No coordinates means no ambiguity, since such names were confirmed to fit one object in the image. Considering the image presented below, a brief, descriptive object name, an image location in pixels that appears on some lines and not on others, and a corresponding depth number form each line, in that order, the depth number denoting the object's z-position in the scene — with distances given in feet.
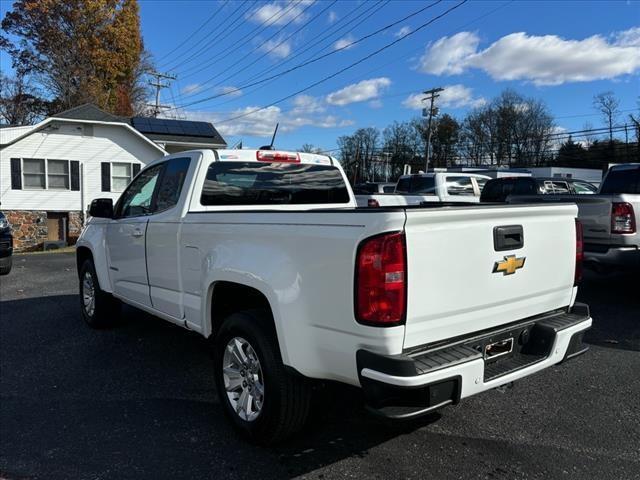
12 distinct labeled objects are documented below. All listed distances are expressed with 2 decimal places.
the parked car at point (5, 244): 33.27
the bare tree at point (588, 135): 200.19
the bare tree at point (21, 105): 140.15
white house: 72.95
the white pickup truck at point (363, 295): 8.04
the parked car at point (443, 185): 47.57
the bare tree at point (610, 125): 219.49
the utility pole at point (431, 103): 167.68
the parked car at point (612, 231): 21.98
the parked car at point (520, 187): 40.01
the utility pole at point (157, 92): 171.79
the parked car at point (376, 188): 79.72
